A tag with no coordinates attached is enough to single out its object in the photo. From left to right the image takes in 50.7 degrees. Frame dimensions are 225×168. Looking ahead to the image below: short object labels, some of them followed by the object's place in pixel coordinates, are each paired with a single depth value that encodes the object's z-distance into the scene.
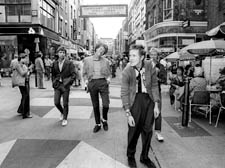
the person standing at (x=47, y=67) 18.01
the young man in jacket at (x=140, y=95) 3.28
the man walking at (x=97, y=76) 5.07
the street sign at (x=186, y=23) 18.02
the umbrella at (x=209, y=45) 6.12
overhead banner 21.67
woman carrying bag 6.19
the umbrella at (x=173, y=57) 11.36
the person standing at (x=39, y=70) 12.55
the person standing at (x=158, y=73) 4.45
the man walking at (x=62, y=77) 5.50
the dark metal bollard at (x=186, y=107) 5.44
